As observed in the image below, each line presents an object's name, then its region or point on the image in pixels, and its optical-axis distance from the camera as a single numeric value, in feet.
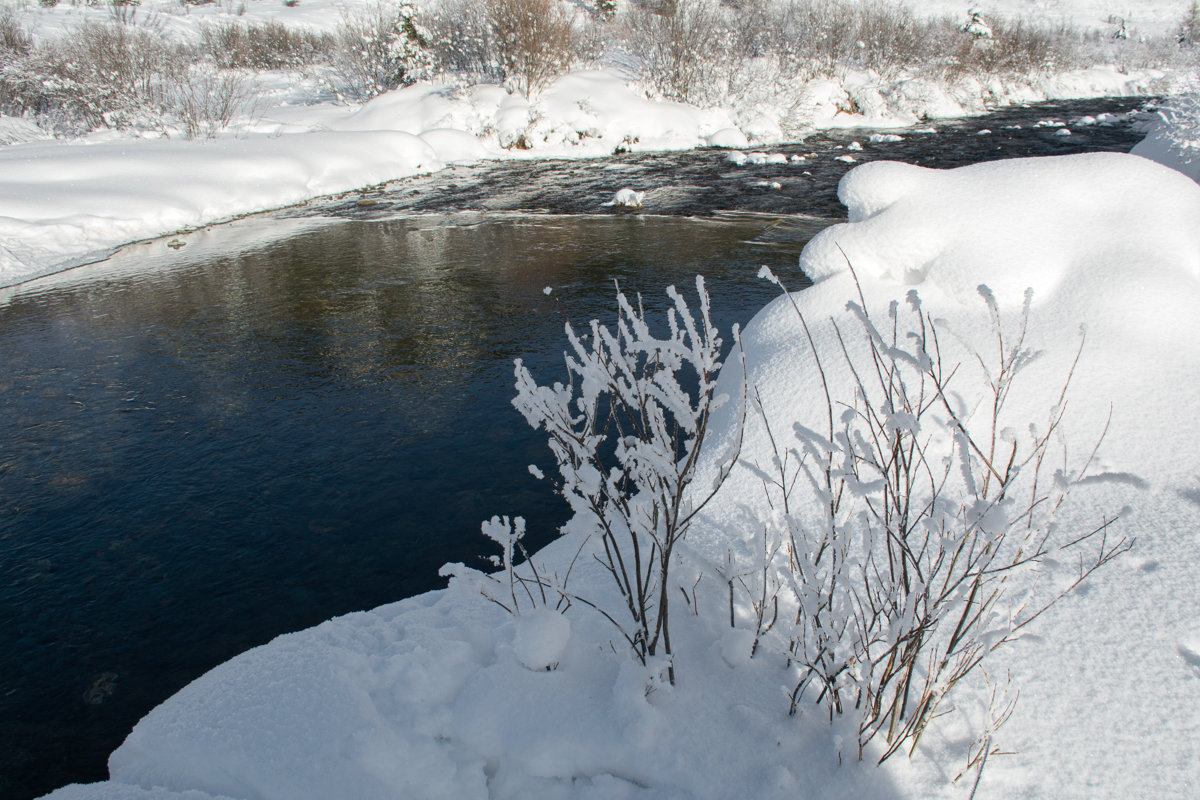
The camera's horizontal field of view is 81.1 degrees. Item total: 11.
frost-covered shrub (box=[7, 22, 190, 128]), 52.47
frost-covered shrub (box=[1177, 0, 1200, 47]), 112.85
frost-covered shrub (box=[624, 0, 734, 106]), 73.26
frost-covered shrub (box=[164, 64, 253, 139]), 52.03
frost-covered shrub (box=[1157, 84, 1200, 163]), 31.68
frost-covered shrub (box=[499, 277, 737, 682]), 7.43
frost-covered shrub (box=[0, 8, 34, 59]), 55.18
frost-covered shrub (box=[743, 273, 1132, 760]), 6.69
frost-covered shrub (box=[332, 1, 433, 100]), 72.79
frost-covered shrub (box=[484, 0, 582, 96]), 66.18
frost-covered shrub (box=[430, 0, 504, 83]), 69.87
